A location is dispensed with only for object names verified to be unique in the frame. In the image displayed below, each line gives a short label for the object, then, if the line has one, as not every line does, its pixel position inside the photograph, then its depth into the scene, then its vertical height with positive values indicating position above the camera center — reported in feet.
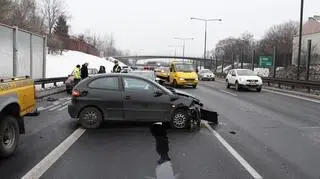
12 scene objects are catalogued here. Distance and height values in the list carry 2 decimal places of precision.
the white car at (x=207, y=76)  165.58 -5.42
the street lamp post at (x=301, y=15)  98.33 +11.10
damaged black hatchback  35.76 -3.72
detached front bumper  39.99 -5.00
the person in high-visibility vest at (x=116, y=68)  85.66 -1.63
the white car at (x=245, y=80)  94.38 -3.77
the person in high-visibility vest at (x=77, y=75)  77.15 -2.89
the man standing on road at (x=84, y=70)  78.89 -2.01
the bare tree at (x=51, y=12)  300.40 +32.54
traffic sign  149.48 +0.73
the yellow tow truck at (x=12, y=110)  23.81 -3.07
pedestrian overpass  407.03 +3.50
